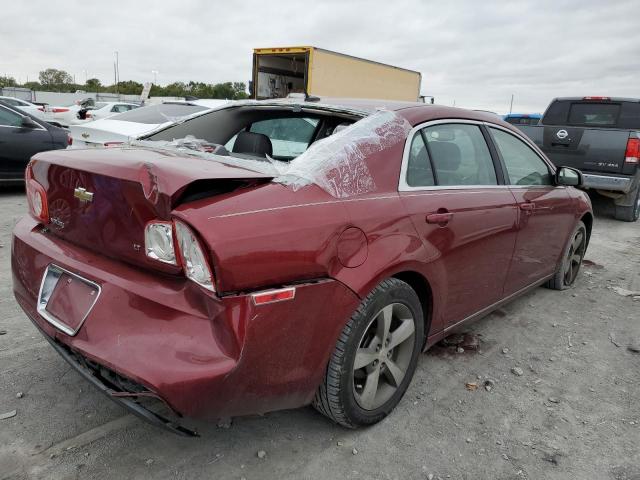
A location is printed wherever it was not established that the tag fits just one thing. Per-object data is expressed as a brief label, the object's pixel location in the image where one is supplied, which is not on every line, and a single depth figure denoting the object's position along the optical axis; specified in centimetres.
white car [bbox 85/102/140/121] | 1374
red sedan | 174
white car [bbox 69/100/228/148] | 677
